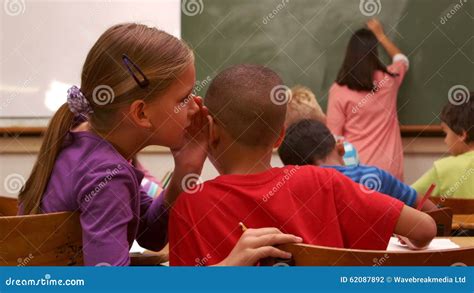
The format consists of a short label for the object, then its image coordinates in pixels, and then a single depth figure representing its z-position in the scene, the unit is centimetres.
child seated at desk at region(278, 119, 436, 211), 223
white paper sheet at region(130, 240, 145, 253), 186
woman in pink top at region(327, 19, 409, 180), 435
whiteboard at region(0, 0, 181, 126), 467
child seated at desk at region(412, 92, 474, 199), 289
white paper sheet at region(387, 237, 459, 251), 175
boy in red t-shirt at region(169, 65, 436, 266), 144
